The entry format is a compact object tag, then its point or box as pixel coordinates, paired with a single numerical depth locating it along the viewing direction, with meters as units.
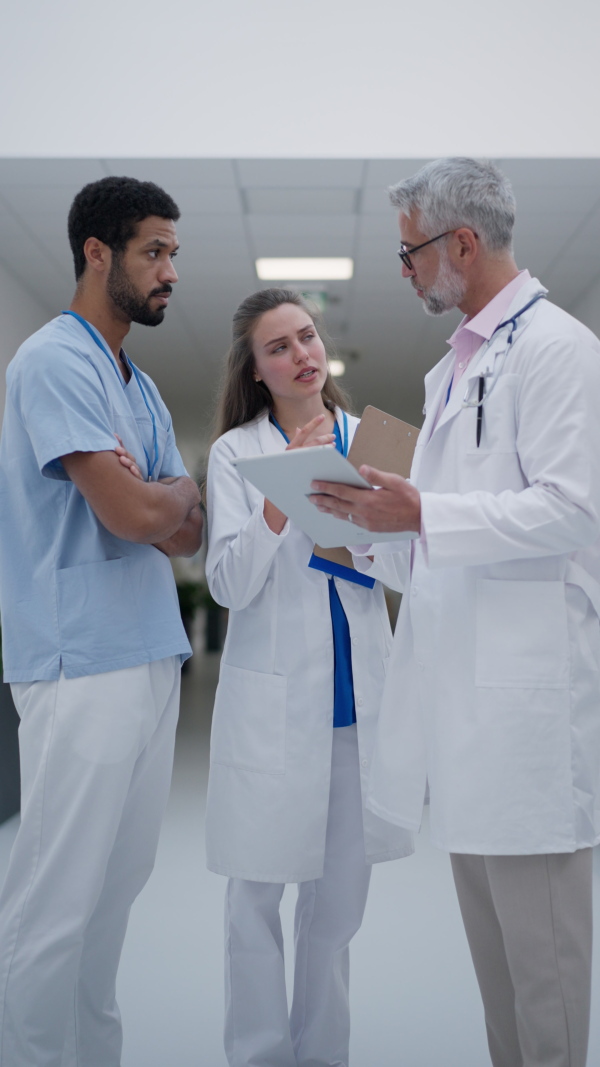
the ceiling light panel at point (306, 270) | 5.26
